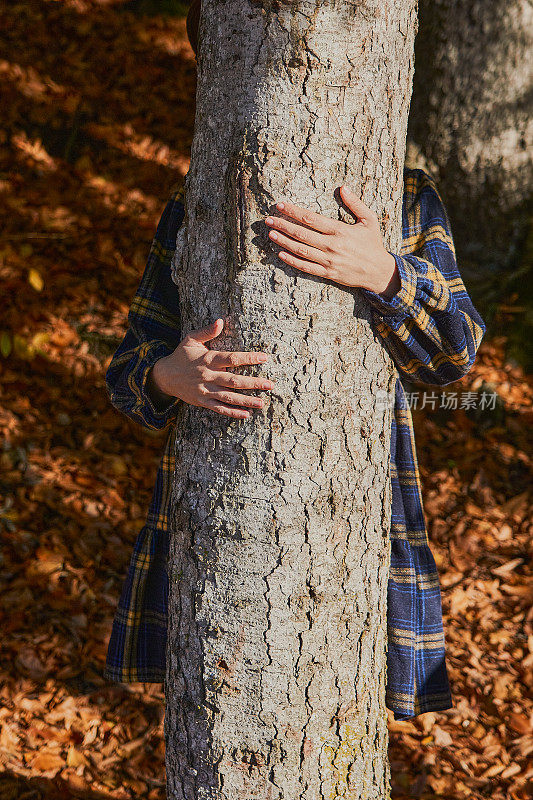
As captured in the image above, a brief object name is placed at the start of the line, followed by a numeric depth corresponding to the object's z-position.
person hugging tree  2.52
